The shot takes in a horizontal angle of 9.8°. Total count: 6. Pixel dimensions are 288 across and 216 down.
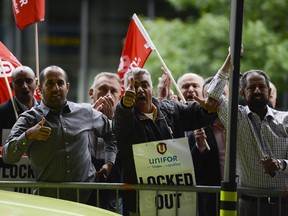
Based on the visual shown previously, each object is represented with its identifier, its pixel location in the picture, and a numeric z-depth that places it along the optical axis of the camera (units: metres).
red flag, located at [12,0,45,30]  18.51
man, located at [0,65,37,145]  16.28
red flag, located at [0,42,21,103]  18.22
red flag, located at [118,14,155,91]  18.45
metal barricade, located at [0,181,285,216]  14.01
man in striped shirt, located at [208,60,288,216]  14.42
